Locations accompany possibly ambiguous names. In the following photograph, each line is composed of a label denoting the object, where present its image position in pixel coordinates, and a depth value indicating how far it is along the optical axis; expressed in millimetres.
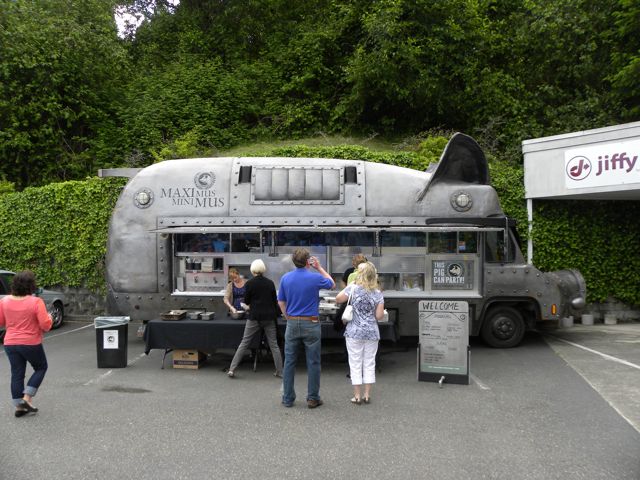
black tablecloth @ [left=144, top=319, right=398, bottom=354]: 8560
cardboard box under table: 8938
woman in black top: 7816
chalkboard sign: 7918
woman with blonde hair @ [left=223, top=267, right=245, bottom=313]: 9297
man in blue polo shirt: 6715
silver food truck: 10211
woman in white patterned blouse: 6879
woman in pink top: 6285
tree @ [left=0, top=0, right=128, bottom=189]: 18906
